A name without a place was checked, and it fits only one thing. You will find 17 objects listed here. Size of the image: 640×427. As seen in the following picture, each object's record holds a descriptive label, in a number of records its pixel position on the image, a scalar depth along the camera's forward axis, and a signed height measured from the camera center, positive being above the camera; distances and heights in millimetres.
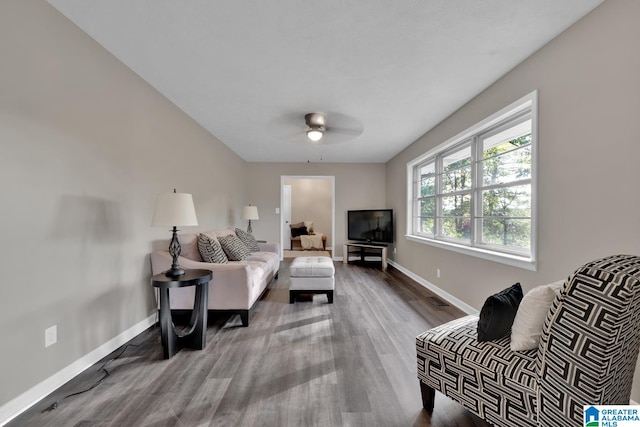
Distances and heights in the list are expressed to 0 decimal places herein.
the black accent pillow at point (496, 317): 1444 -555
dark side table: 2186 -834
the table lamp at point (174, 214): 2252 -10
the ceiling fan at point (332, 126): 3521 +1212
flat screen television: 6102 -307
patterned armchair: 950 -584
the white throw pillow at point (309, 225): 9070 -417
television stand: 6160 -871
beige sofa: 2752 -750
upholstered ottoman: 3500 -856
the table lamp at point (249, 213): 5511 -9
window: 2457 +257
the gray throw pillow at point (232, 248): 3711 -480
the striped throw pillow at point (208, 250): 3104 -425
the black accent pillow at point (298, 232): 8719 -615
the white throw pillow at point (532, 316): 1253 -485
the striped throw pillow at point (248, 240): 4590 -469
